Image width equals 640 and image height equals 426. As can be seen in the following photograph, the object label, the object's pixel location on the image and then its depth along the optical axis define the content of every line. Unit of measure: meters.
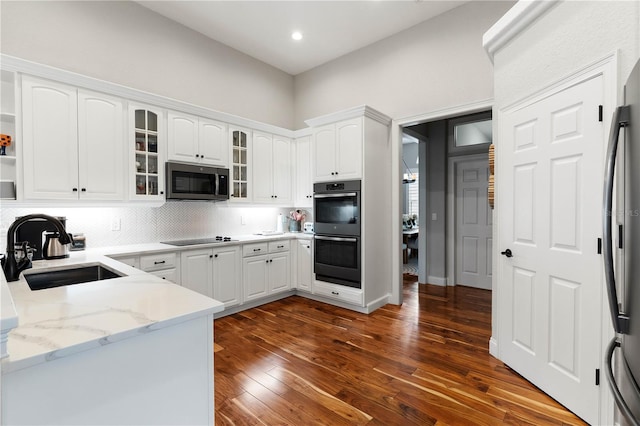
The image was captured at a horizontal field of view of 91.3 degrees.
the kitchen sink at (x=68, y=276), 2.00
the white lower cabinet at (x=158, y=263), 2.86
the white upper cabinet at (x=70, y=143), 2.52
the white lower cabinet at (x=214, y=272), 3.25
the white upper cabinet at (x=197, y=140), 3.36
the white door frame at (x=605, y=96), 1.68
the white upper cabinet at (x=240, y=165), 3.94
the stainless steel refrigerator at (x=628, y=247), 1.08
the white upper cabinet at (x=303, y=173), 4.51
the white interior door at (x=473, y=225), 4.70
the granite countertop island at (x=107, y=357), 0.81
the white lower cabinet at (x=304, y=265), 4.22
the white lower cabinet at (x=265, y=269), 3.78
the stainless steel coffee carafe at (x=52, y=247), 2.42
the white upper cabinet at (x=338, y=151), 3.71
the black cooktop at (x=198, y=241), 3.41
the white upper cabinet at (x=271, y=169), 4.22
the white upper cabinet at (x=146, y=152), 3.08
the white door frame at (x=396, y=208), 4.00
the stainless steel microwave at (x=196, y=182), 3.33
